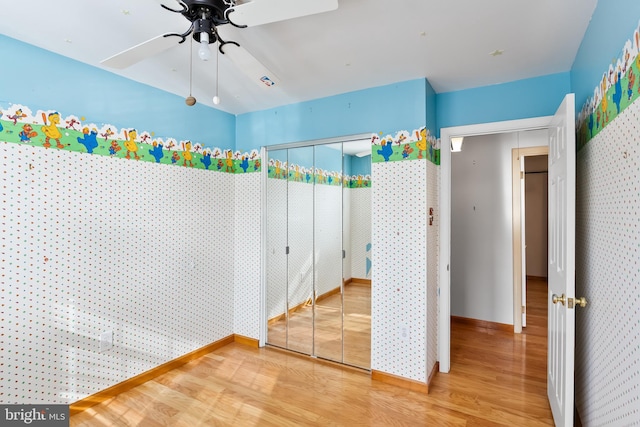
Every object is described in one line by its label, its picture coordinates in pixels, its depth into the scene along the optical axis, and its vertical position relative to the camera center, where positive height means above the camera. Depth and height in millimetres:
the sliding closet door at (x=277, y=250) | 3223 -372
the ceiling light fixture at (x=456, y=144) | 3373 +779
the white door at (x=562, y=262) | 1628 -283
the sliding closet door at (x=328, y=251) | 2918 -355
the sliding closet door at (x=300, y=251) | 3090 -375
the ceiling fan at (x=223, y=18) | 1199 +811
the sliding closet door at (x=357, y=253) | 2785 -352
